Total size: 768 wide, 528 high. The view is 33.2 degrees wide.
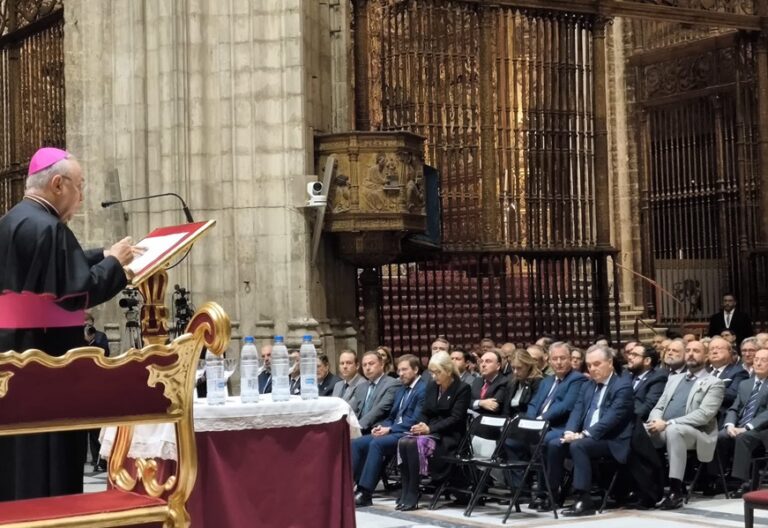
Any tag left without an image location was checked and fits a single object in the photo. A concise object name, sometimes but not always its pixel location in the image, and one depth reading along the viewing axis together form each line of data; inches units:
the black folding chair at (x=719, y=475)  402.3
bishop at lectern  205.5
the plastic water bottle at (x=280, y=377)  269.1
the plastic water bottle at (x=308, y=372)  272.2
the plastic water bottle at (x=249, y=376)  268.5
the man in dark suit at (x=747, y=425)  389.1
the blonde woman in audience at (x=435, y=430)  406.6
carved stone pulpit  565.9
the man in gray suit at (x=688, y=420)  396.8
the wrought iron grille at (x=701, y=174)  806.5
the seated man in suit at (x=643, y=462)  389.4
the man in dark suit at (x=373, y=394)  439.8
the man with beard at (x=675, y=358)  453.4
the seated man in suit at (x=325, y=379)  482.3
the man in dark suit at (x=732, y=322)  703.1
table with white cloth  255.6
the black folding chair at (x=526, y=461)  377.7
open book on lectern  212.2
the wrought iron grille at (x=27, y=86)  698.2
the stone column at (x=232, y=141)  581.3
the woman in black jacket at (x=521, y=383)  427.5
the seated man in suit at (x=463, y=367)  476.4
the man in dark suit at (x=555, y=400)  407.5
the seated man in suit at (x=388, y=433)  418.9
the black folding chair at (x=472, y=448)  394.0
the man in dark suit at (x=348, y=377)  466.6
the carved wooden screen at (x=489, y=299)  645.9
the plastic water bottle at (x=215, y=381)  263.1
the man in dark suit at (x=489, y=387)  423.5
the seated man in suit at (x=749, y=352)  443.5
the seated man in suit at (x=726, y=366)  427.8
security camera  564.7
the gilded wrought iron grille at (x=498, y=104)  644.7
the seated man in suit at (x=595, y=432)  383.6
